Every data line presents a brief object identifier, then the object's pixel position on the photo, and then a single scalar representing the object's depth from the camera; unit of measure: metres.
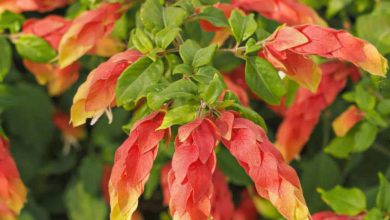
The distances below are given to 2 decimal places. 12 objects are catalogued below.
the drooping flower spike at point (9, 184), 0.80
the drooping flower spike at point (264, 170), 0.73
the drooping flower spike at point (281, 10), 0.90
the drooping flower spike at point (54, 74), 0.96
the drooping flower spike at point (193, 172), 0.71
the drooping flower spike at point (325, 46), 0.77
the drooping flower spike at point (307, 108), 0.95
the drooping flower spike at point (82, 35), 0.87
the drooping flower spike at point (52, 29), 0.93
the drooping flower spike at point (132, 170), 0.74
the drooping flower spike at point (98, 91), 0.78
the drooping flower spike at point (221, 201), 0.92
